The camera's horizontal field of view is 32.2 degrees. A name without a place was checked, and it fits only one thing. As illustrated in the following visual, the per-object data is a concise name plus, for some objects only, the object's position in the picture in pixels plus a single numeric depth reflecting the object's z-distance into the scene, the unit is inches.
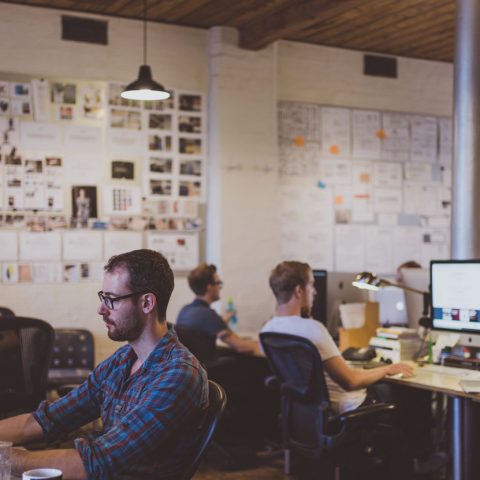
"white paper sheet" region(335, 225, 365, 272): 295.1
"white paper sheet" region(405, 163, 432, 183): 309.6
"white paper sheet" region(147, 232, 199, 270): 259.3
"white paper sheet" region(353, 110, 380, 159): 298.8
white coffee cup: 70.9
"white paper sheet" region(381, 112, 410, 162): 305.1
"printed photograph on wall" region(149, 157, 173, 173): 259.6
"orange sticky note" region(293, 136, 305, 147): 286.2
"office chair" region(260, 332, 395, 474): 156.9
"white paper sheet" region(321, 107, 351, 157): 292.4
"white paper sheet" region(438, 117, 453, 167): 316.5
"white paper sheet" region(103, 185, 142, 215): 251.9
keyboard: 170.7
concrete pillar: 194.9
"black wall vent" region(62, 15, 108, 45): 248.1
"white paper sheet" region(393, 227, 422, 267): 306.3
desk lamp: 184.7
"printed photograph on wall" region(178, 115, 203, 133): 264.1
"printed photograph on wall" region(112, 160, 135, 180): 253.8
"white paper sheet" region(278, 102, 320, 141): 283.6
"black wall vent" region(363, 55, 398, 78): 301.3
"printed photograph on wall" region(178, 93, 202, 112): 264.2
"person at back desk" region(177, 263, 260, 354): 214.1
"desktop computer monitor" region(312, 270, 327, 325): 217.0
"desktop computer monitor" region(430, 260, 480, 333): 175.3
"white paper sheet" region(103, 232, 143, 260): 252.1
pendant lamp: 214.5
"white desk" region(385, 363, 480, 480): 164.4
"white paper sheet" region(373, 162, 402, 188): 303.1
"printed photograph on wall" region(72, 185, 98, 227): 247.9
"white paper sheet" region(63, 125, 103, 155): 247.9
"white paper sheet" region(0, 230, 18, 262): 239.0
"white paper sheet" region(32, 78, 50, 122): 243.6
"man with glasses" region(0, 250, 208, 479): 82.7
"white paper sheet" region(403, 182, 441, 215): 309.0
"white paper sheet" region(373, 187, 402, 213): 302.7
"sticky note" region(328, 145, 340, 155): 293.7
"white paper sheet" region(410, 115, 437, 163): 310.8
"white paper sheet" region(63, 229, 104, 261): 246.7
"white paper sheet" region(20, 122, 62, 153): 242.7
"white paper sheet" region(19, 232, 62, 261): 241.6
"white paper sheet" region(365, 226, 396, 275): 301.0
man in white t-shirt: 159.8
